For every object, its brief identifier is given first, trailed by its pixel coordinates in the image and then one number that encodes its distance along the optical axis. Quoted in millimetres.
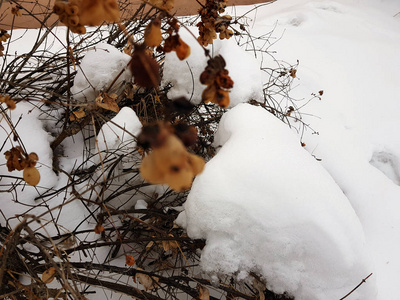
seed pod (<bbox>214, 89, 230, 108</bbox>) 463
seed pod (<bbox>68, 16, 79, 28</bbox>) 535
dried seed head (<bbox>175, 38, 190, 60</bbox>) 507
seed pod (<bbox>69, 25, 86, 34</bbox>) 550
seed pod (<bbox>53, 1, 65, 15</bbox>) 525
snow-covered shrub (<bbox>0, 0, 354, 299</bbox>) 465
